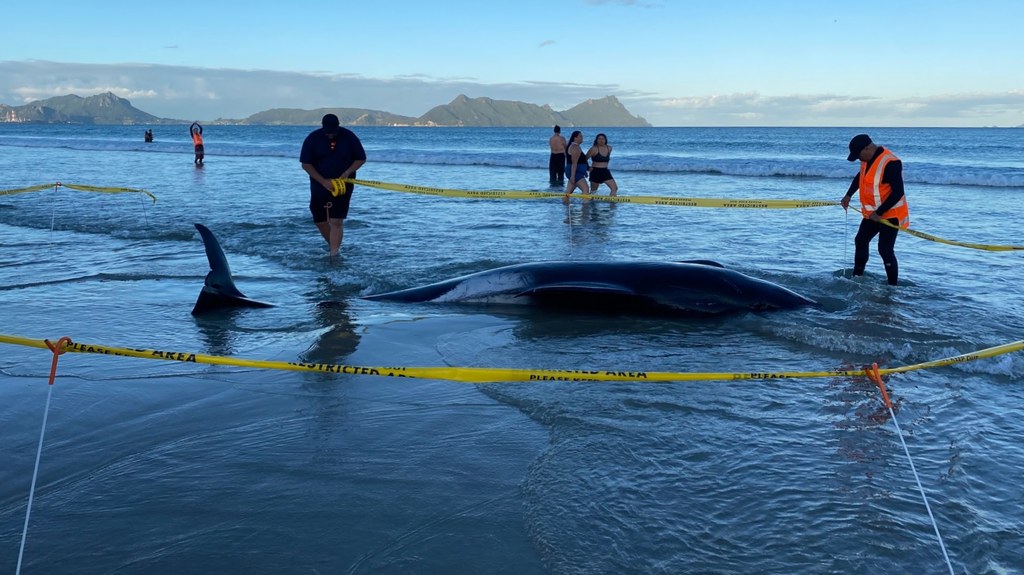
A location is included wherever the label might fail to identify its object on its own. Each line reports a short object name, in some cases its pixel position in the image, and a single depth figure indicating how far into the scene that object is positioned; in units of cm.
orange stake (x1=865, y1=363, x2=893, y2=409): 358
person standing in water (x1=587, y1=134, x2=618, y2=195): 1930
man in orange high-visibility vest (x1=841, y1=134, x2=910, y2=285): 863
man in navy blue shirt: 1013
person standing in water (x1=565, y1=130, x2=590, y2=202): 1931
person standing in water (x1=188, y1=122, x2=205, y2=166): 3406
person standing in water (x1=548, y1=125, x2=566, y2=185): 2641
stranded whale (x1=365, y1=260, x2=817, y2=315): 748
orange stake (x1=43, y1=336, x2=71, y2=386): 369
